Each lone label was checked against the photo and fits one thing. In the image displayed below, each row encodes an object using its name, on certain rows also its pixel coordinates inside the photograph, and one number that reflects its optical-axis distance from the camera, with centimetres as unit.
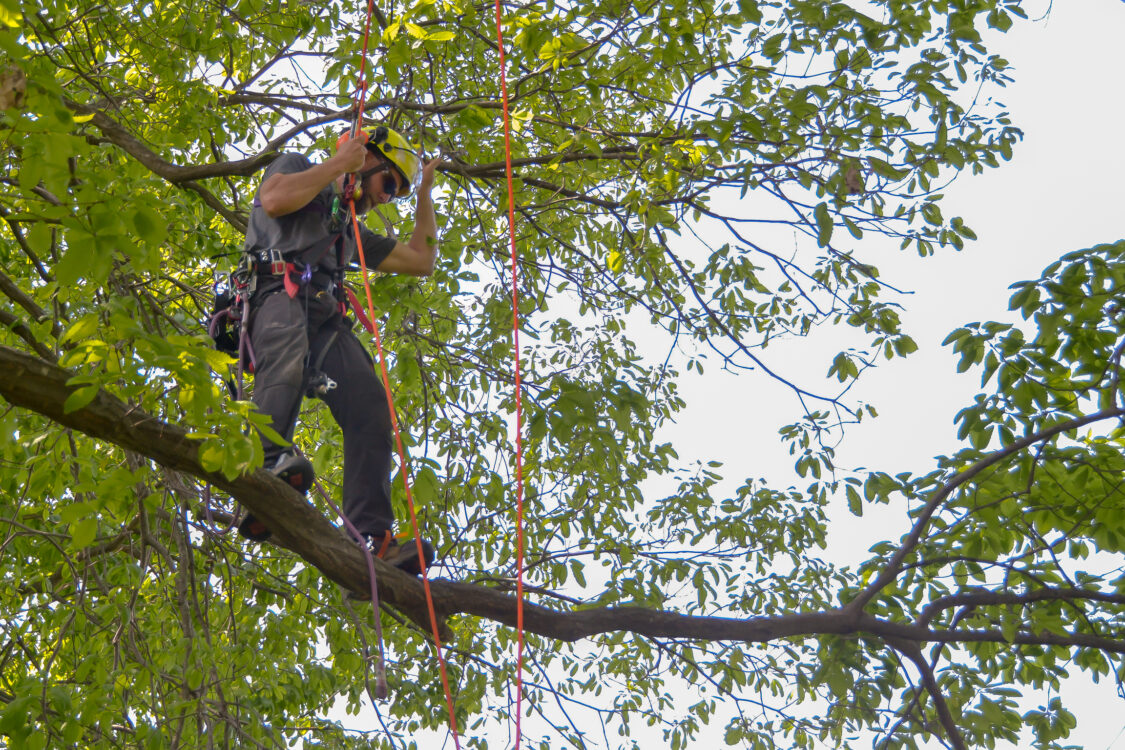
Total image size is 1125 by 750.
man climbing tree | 624
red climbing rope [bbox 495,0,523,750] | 537
